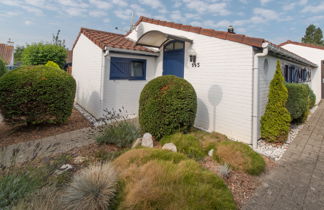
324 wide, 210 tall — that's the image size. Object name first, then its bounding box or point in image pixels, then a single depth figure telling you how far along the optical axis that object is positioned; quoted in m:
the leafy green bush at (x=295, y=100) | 6.39
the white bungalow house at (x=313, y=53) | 14.77
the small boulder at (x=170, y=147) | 4.22
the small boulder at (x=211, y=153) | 4.21
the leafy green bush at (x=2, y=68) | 9.34
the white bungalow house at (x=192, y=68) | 5.32
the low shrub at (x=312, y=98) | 11.11
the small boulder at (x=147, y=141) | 4.62
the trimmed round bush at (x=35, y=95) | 5.20
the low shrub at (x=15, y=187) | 2.12
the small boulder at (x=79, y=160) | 3.78
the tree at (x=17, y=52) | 41.41
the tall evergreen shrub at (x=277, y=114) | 5.20
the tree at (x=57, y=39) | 27.25
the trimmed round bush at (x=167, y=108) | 4.96
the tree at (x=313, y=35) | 35.66
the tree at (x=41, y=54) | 13.63
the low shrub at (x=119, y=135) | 4.71
